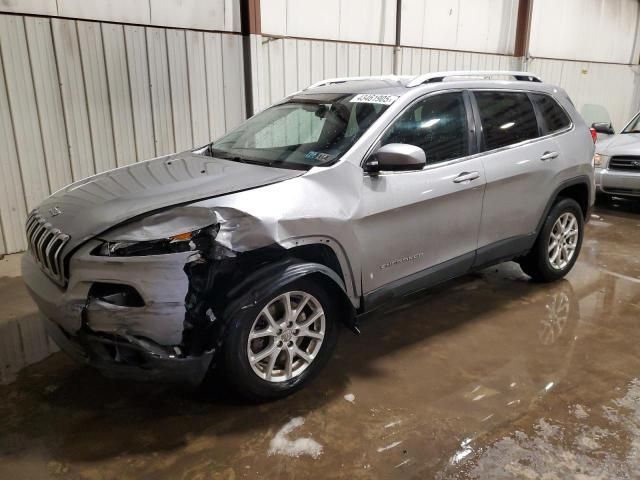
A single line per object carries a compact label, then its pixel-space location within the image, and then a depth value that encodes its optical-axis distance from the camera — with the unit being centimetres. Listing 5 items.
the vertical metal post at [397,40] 808
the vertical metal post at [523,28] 995
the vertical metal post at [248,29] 636
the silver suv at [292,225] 242
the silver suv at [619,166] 713
